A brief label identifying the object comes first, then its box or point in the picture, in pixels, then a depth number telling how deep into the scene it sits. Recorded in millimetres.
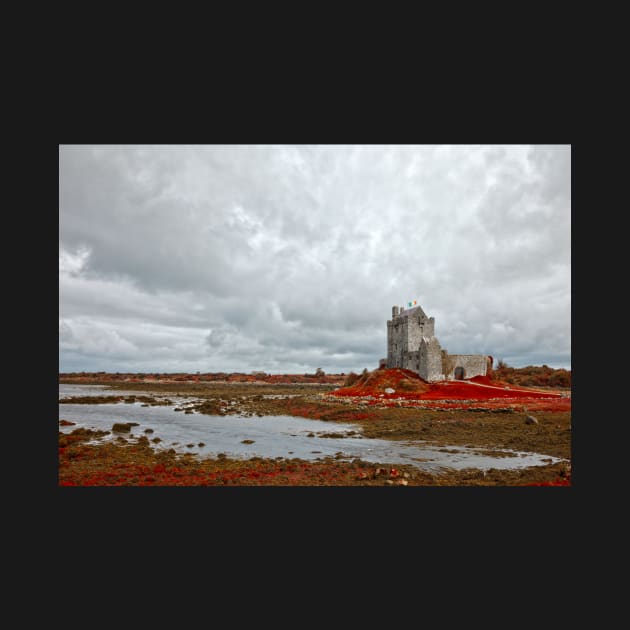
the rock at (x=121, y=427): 28012
